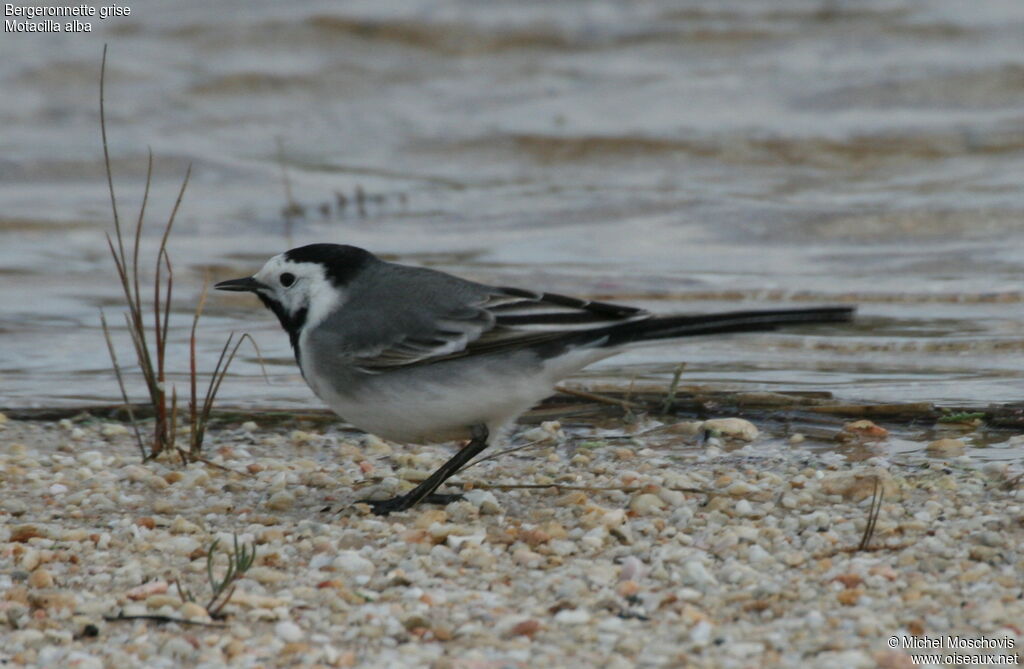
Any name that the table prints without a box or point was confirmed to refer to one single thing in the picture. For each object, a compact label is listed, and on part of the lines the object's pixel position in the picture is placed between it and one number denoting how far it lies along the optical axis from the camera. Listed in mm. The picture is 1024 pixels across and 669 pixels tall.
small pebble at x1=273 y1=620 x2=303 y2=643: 7969
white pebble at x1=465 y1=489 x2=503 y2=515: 10234
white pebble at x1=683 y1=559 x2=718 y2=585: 8656
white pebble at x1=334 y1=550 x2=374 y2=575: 8969
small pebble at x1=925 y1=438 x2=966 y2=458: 11102
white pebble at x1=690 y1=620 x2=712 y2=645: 7797
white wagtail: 10164
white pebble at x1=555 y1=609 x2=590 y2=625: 8156
